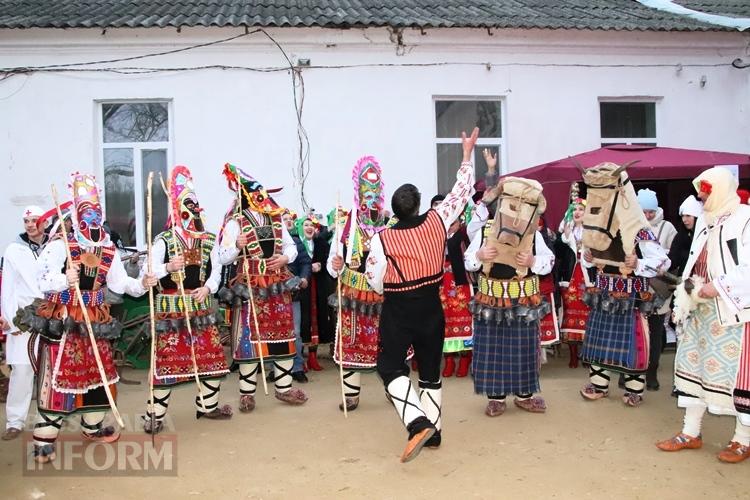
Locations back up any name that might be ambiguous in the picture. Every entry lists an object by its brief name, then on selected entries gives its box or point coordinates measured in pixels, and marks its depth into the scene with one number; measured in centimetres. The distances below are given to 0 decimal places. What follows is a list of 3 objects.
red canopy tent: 793
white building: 960
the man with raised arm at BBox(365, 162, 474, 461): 493
